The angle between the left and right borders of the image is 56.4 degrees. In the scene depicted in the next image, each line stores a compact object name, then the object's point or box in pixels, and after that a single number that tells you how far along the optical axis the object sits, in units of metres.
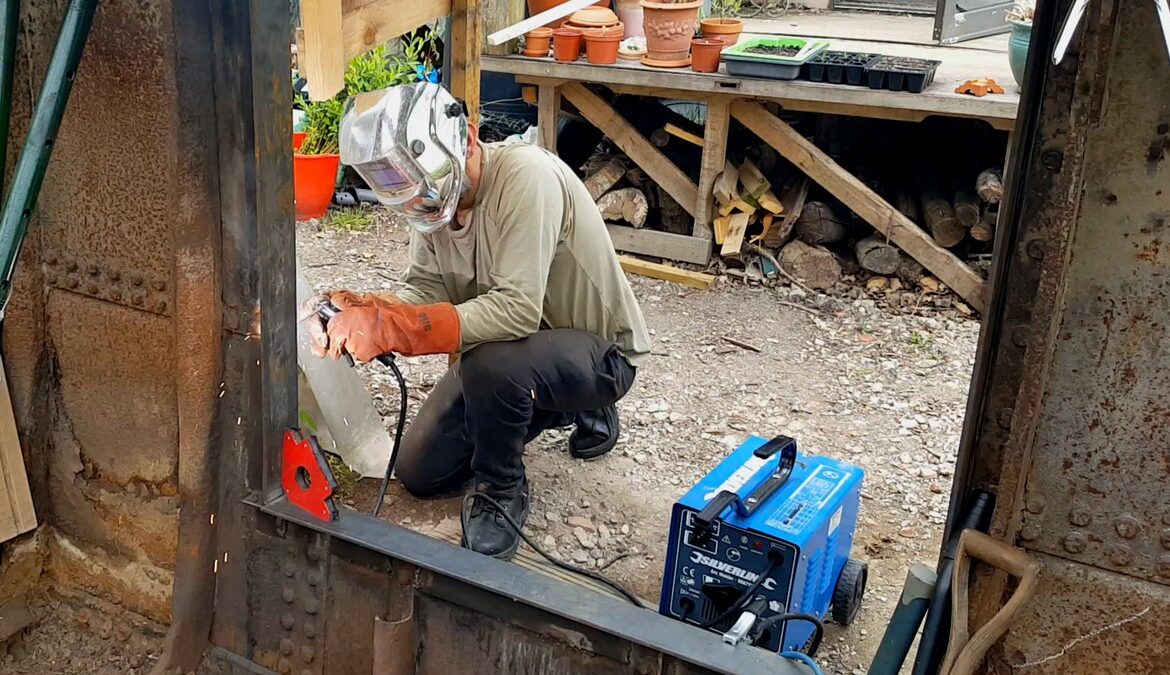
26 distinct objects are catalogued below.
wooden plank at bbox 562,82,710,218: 5.96
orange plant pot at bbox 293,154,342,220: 6.13
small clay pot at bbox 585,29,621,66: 5.70
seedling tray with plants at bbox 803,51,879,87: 5.32
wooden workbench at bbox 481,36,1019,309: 5.29
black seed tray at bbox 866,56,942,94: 5.19
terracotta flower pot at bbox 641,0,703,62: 5.60
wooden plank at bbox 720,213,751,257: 5.83
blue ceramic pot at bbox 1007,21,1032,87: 5.01
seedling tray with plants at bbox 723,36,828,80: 5.35
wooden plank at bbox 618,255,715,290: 5.80
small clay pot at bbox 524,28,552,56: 5.88
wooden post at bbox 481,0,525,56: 5.92
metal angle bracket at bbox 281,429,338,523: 2.50
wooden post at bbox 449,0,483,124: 3.71
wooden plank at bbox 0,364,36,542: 2.72
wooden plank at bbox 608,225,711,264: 5.97
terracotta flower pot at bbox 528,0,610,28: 6.29
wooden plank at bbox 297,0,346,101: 2.56
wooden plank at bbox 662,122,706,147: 5.91
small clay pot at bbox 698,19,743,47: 5.66
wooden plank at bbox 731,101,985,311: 5.53
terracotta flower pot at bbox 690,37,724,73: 5.55
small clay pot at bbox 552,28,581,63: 5.79
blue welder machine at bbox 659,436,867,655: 2.66
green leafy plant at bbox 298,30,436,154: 6.36
